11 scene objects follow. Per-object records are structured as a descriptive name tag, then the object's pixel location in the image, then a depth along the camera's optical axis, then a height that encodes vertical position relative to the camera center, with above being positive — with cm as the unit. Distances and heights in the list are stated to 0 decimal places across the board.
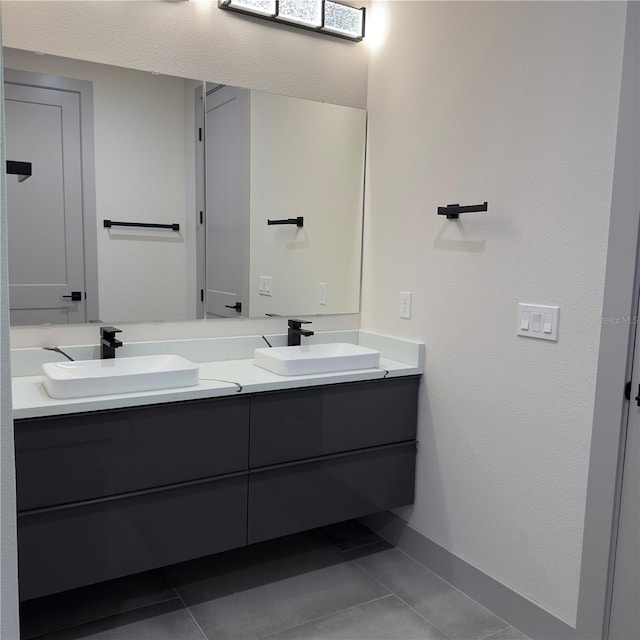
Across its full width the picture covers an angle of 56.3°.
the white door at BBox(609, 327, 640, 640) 174 -84
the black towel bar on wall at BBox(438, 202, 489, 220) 207 +15
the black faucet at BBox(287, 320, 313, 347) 260 -37
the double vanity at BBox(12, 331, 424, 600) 177 -71
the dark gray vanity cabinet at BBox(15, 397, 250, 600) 175 -78
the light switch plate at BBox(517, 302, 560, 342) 191 -21
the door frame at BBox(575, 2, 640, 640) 168 -30
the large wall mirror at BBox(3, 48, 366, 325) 210 +18
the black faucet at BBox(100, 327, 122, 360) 214 -36
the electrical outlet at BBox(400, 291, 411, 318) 251 -22
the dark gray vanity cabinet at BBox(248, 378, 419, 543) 214 -78
